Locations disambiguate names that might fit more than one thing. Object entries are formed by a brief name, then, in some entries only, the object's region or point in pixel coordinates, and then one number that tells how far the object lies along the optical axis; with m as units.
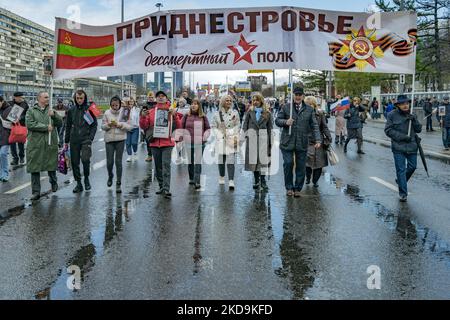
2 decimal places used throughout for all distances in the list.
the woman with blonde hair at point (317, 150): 10.20
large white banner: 8.66
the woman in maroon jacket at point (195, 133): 10.29
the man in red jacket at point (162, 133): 9.25
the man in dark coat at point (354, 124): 16.44
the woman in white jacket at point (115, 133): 9.73
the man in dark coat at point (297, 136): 8.95
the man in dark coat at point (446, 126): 17.47
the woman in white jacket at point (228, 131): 10.12
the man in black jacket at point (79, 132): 9.62
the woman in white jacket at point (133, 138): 14.78
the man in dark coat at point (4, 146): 11.38
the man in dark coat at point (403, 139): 8.70
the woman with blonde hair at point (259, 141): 9.82
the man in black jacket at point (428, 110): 28.80
